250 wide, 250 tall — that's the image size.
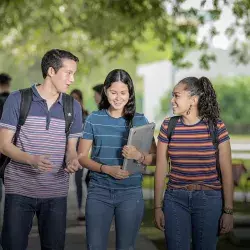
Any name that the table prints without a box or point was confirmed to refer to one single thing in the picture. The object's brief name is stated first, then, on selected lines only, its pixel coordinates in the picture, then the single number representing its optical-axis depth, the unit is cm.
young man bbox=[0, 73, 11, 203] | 1188
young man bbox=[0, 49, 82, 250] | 589
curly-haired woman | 589
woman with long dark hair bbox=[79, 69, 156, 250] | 620
